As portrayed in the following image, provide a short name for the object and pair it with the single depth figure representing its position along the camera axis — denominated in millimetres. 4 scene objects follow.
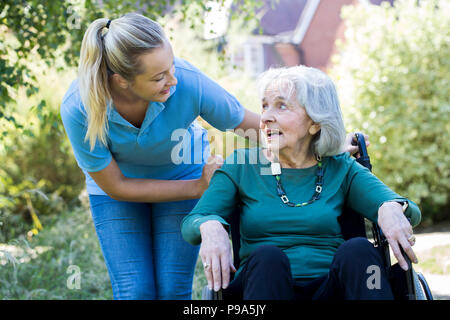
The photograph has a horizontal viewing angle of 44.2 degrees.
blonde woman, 2320
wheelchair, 2021
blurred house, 16375
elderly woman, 2025
